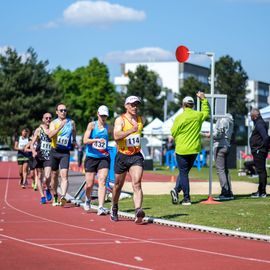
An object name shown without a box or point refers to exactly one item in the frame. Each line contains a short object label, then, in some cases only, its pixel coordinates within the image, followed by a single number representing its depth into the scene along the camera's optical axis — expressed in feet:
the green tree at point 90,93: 330.13
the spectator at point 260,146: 54.85
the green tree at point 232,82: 281.33
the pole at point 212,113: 50.81
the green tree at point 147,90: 285.43
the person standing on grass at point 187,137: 48.32
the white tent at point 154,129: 145.38
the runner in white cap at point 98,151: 45.64
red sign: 55.98
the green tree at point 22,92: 263.08
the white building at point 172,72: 432.66
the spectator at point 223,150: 52.60
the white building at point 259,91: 503.61
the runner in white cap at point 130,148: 40.04
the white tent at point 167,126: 140.36
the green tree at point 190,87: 275.18
